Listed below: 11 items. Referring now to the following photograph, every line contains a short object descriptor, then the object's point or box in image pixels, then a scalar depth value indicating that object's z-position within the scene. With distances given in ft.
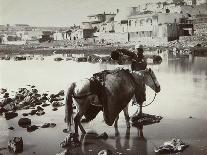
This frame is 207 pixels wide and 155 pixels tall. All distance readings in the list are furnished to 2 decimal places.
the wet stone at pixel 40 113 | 17.39
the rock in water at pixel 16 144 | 12.88
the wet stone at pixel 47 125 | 15.47
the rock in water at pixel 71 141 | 13.03
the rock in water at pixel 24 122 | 16.03
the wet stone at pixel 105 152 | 11.65
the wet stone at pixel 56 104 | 18.45
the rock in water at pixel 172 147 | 12.27
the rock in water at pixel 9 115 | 17.35
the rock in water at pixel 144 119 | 15.43
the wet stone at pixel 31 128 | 15.20
